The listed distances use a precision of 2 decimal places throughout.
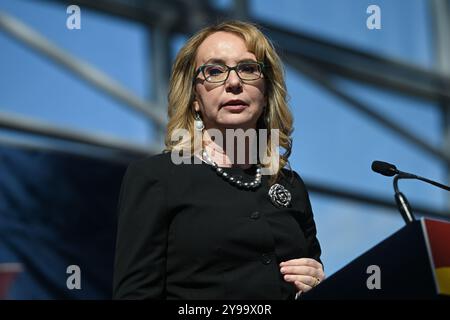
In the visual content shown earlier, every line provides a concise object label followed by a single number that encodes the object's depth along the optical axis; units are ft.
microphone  13.38
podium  11.32
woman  13.28
